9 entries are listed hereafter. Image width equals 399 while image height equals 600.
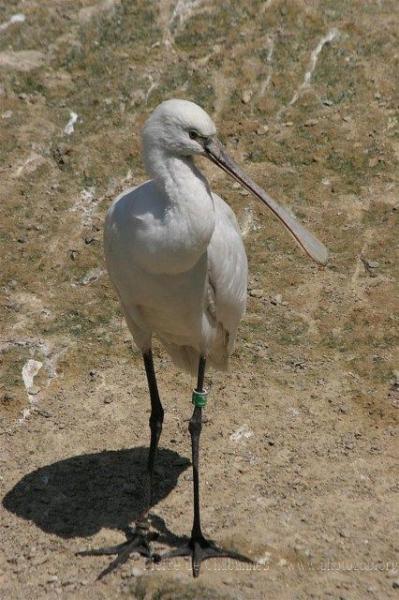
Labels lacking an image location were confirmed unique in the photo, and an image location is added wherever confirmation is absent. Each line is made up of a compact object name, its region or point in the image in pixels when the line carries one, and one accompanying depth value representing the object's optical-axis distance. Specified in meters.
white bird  10.20
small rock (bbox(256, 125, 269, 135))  20.02
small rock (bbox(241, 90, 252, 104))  20.52
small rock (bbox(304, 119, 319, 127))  20.12
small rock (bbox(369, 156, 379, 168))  19.23
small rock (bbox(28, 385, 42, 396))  14.78
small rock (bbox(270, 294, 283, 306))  16.61
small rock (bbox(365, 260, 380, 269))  17.13
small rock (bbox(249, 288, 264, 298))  16.72
